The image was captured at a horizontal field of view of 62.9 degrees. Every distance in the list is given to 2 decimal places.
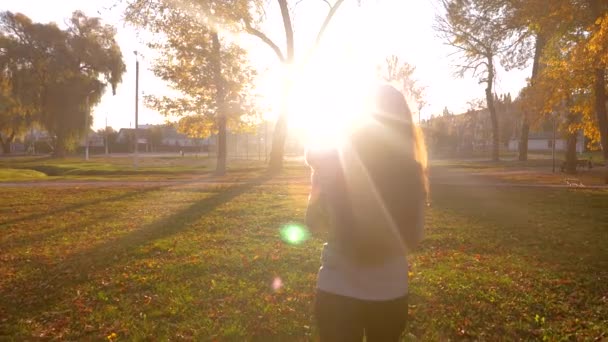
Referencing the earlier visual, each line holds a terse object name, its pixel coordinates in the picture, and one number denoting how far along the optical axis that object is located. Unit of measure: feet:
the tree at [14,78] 154.51
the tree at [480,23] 66.64
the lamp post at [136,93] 115.34
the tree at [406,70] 140.54
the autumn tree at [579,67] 47.01
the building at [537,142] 326.55
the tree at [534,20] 49.98
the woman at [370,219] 7.06
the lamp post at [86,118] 161.79
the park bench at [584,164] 105.19
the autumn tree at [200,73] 79.77
